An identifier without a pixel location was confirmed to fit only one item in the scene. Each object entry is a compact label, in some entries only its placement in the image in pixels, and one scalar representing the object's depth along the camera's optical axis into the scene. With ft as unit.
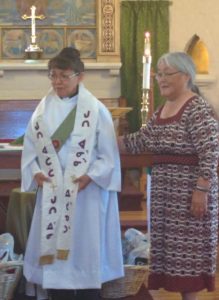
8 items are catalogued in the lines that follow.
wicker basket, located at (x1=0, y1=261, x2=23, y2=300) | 13.47
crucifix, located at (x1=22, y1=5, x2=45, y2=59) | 28.19
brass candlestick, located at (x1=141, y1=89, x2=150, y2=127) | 16.98
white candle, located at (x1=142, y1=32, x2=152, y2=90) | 17.03
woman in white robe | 12.36
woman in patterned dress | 11.67
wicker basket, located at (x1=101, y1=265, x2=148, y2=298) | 13.92
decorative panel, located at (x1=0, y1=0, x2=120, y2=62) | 29.90
